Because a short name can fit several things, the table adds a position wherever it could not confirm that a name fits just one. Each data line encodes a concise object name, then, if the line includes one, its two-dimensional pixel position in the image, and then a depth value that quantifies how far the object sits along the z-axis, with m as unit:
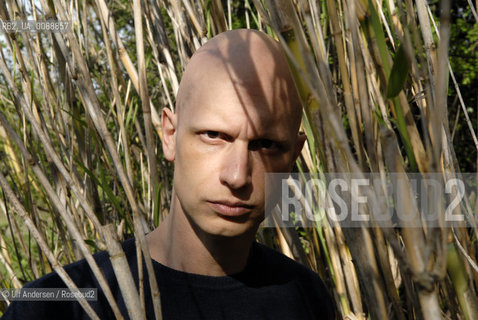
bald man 1.24
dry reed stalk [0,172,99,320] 1.12
